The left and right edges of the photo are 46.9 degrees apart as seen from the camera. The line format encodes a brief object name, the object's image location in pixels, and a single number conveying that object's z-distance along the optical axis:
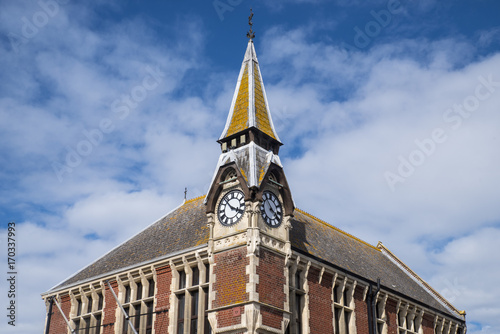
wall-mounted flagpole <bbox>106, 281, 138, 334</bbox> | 31.08
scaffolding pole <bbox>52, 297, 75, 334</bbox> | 34.36
